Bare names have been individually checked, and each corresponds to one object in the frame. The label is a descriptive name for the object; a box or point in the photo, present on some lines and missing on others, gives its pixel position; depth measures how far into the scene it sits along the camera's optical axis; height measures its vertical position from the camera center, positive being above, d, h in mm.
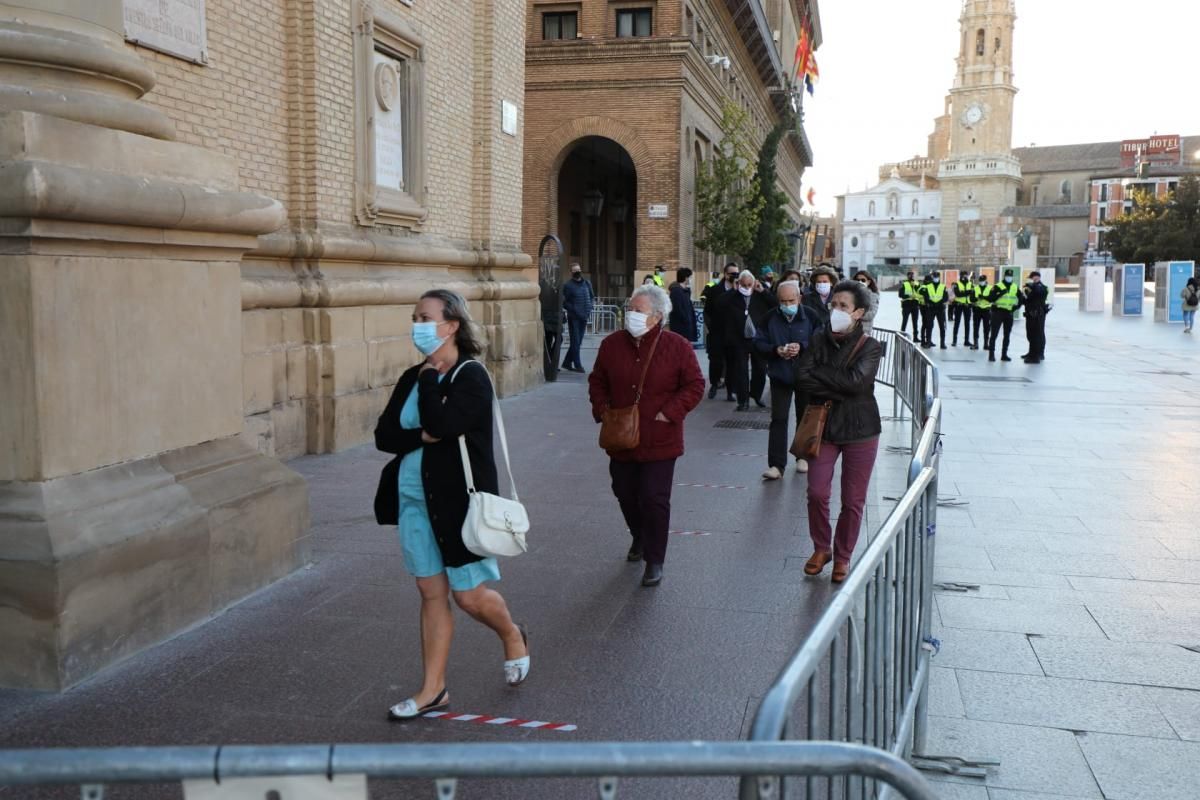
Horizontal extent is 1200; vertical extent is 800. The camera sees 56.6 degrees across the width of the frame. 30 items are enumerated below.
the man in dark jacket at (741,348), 14375 -971
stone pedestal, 4562 -424
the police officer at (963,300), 26547 -555
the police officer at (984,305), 24969 -628
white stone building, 159250 +7364
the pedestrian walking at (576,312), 19094 -656
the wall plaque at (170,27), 7832 +1779
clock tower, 140500 +19541
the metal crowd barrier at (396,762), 1694 -747
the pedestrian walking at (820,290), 11859 -158
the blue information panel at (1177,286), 39688 -280
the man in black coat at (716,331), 15547 -800
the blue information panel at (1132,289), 46312 -459
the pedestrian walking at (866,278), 17284 -34
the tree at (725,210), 31156 +1846
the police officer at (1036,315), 22094 -748
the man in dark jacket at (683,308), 17078 -512
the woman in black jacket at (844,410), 6363 -776
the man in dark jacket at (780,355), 9281 -659
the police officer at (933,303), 26906 -648
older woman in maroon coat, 6309 -705
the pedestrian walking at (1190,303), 36134 -798
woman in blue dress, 4223 -750
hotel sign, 150125 +17539
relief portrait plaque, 11617 +1584
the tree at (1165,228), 81438 +3678
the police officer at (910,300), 27344 -588
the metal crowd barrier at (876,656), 2070 -957
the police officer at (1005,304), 23656 -587
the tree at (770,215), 35438 +1949
